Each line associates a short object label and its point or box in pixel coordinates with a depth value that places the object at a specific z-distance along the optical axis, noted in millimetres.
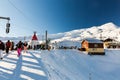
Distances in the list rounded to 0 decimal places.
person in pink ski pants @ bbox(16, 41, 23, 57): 7759
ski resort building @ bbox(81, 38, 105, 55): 17234
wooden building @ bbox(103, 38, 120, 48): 26854
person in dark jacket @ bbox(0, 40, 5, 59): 7232
